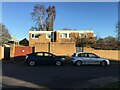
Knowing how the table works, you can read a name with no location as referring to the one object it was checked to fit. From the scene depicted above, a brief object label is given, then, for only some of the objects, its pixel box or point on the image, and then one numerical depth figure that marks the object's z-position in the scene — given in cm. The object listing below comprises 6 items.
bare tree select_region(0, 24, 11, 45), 2422
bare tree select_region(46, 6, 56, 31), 2463
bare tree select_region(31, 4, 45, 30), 2430
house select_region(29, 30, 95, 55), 1995
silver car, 924
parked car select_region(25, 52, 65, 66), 913
